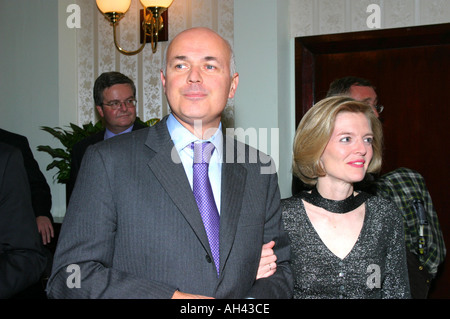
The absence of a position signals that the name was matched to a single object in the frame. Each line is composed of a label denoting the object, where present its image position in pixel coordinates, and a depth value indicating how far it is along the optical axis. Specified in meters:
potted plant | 4.25
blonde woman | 1.86
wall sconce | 3.85
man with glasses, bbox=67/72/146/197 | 3.57
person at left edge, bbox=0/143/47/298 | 1.68
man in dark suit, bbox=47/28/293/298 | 1.34
